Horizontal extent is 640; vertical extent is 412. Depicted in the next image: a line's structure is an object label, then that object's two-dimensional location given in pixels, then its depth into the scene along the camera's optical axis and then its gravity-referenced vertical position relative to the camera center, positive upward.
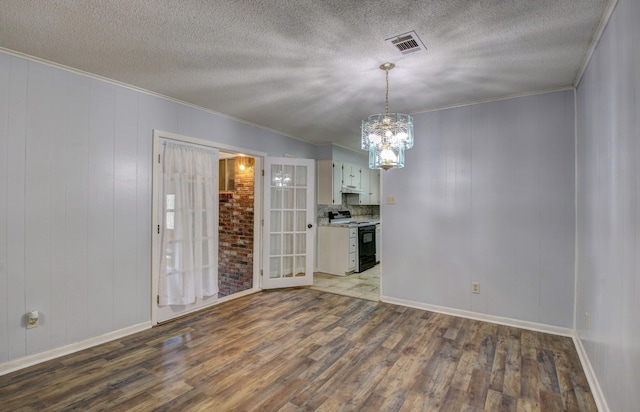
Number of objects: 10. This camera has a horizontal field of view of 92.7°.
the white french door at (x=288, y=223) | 4.60 -0.25
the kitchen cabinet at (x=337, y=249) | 5.57 -0.80
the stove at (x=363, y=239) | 5.78 -0.63
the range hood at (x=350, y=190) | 6.19 +0.36
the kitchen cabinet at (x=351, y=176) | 6.18 +0.64
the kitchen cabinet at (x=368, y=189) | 6.87 +0.42
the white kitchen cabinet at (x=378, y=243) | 6.45 -0.78
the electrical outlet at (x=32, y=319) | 2.42 -0.90
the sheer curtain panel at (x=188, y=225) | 3.39 -0.22
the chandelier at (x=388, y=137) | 2.58 +0.60
